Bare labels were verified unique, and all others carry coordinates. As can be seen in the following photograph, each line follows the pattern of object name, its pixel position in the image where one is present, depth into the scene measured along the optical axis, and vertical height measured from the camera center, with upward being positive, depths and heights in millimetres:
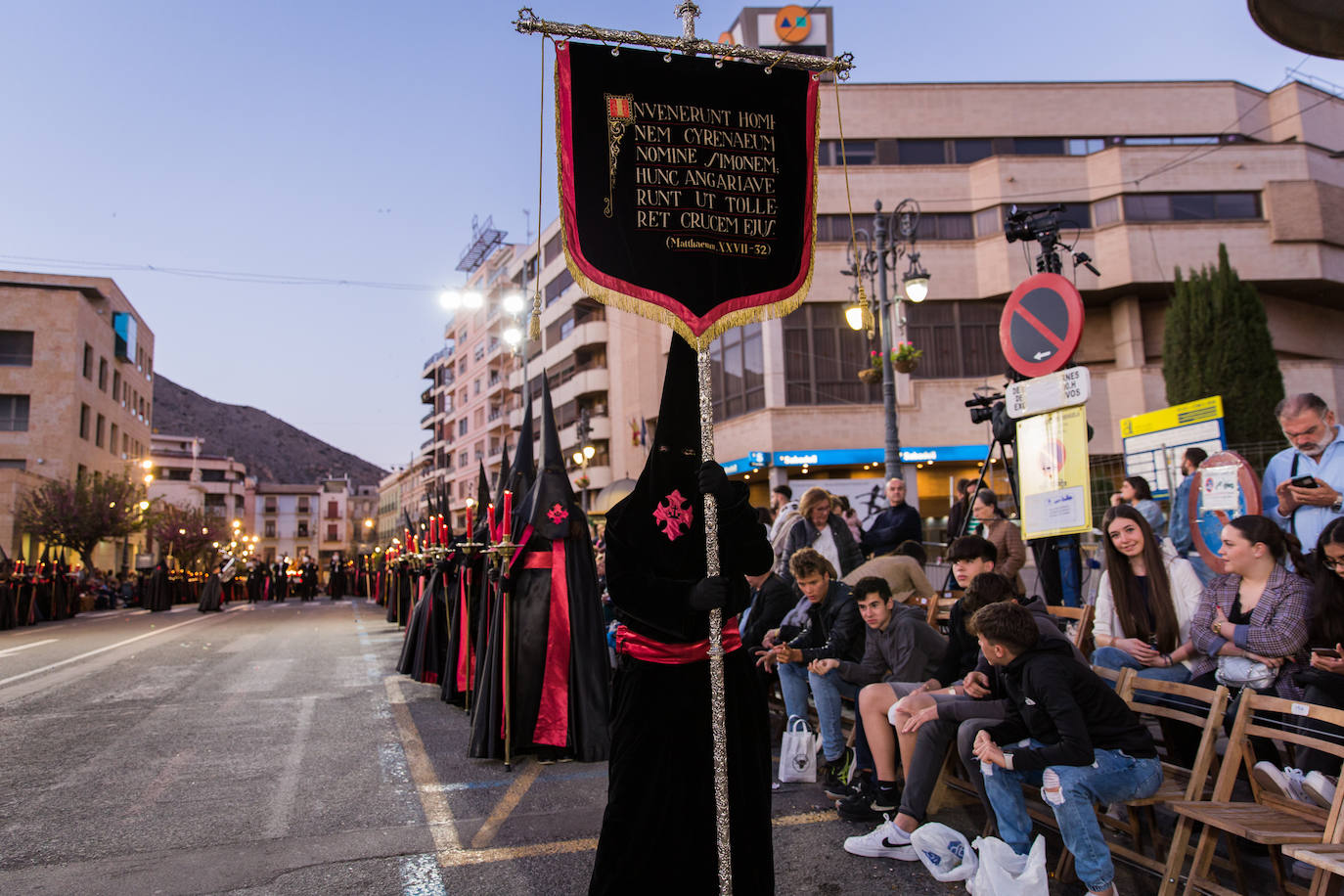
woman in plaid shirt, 4336 -373
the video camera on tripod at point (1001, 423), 9156 +1242
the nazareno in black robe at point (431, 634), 10266 -911
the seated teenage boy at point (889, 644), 5492 -629
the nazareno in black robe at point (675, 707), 3555 -653
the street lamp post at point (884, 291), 14654 +4238
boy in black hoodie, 3705 -899
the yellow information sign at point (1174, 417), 10844 +1584
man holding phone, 5266 +400
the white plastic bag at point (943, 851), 3988 -1406
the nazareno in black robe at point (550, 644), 6727 -705
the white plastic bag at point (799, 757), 5785 -1374
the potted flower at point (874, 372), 16375 +3218
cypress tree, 25203 +5303
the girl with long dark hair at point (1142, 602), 5094 -378
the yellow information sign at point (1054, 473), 6977 +542
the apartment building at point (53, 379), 41719 +9155
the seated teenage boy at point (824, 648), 5699 -685
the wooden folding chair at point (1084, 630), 5719 -585
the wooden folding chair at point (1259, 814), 3264 -1104
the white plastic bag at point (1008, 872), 3611 -1374
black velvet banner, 3865 +1652
